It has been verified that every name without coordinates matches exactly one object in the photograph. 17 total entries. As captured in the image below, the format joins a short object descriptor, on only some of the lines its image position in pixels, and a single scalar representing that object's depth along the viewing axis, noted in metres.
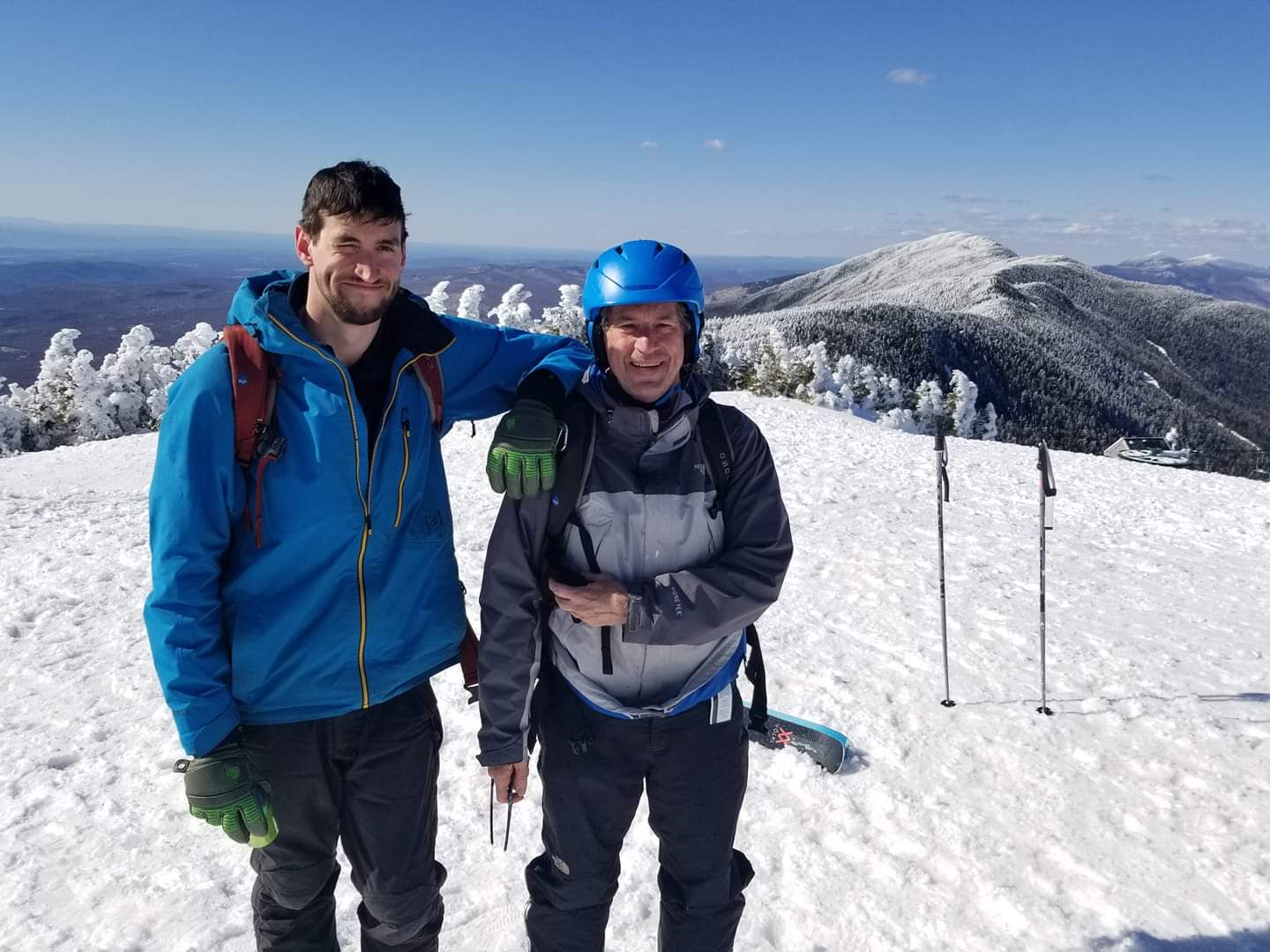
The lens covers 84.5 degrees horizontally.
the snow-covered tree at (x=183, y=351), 44.78
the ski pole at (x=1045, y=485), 5.94
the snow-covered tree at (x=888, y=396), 72.38
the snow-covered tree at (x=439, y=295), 50.22
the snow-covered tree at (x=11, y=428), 38.72
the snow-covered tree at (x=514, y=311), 51.72
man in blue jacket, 2.48
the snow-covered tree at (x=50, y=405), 41.31
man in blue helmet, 2.80
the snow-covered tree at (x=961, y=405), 64.05
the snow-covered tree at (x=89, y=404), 40.03
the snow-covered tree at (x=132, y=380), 41.56
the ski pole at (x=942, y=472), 6.07
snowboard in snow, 5.15
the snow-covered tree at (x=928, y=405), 67.63
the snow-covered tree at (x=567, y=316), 56.03
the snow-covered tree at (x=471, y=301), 48.52
